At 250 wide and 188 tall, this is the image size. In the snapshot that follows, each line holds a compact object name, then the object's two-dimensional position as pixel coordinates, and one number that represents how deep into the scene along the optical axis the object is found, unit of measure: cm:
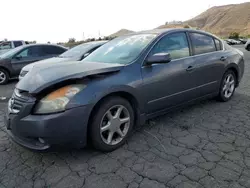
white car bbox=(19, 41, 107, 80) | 657
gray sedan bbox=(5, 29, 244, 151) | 253
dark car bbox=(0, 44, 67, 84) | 823
